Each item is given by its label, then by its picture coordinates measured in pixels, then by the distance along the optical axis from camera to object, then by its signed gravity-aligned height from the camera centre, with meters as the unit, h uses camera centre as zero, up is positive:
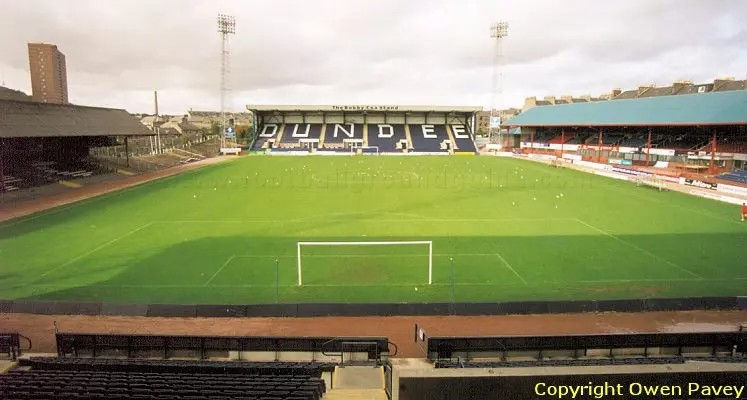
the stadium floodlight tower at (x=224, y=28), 77.88 +19.93
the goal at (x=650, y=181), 43.34 -3.27
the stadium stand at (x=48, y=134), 35.94 +1.00
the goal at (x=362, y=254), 17.35 -4.79
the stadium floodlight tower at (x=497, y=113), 85.12 +6.99
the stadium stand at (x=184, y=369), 6.70 -4.28
